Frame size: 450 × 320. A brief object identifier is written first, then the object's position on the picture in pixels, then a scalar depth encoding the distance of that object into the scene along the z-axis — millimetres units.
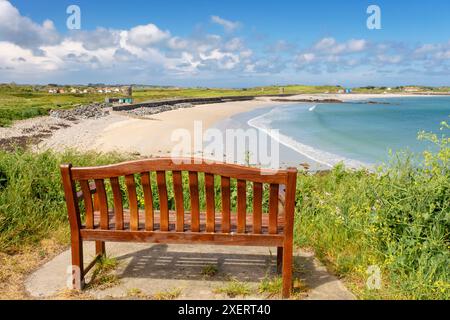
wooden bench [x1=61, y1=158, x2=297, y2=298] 3098
